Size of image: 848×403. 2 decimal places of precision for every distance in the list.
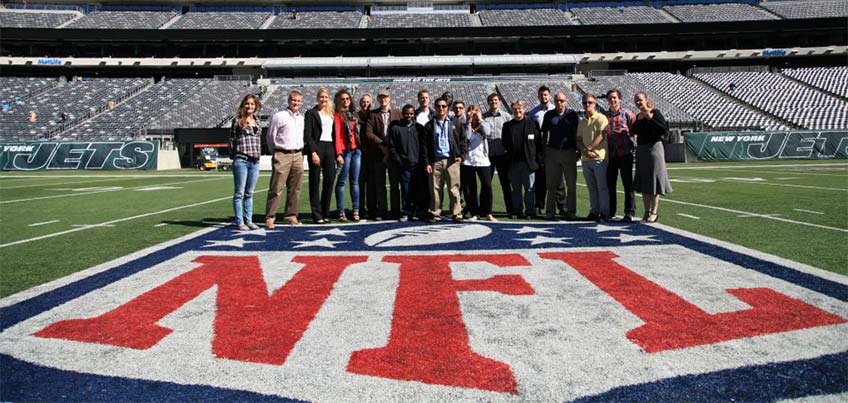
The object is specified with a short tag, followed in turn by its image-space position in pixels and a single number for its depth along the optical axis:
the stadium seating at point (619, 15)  54.47
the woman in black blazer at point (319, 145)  7.48
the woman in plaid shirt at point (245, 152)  6.97
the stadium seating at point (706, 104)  36.42
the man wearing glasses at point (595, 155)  7.42
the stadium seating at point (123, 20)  54.09
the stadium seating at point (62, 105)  37.09
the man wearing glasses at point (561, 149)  7.83
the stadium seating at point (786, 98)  36.16
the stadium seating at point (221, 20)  55.34
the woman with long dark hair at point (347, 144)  7.66
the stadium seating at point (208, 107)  37.78
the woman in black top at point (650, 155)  7.13
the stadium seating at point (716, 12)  54.41
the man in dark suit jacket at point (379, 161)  7.89
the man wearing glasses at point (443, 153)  7.56
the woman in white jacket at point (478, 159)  7.77
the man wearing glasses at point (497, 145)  8.21
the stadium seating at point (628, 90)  38.72
